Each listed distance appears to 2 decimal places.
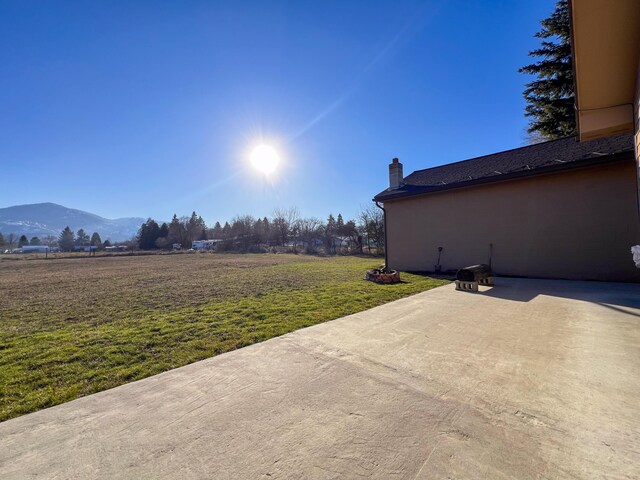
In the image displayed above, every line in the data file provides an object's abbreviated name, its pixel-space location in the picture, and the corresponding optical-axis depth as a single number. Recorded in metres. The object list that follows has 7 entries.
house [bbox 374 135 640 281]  6.87
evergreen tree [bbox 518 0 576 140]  12.95
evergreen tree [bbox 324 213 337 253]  34.77
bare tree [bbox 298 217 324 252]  40.31
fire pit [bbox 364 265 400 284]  7.74
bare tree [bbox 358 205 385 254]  27.88
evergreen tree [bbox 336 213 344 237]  35.55
